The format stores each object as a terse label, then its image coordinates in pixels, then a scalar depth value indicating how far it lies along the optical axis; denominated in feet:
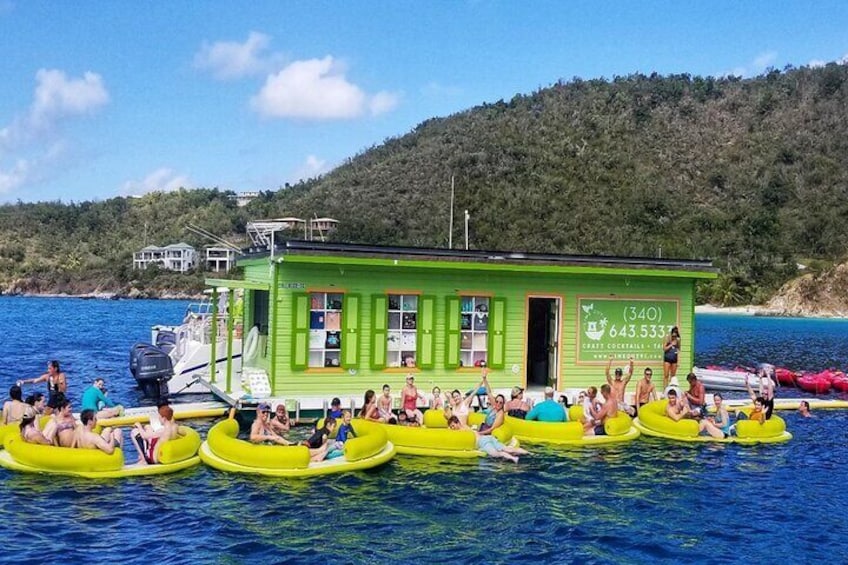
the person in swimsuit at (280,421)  56.54
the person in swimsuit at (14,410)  54.49
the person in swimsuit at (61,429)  49.49
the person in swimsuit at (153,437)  50.29
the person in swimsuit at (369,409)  57.57
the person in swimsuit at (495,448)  55.11
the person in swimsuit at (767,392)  68.05
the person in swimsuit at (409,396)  62.54
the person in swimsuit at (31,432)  49.19
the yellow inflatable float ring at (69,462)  47.70
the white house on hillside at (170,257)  470.39
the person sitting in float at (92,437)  48.65
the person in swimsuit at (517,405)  62.69
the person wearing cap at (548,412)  61.36
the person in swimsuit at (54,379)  64.44
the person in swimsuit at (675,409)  64.39
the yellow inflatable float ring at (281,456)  49.42
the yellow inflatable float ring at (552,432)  60.03
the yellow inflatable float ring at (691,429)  63.52
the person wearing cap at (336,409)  55.47
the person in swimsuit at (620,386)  67.31
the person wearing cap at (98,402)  62.80
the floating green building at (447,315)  64.08
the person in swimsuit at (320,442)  51.60
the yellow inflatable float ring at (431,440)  55.26
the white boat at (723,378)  93.88
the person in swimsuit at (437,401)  61.41
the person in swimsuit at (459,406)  60.03
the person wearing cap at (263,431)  54.24
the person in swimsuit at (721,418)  64.39
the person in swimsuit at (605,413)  62.28
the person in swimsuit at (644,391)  69.62
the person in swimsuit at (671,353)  73.97
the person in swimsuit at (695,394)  68.69
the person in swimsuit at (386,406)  58.44
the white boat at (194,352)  79.51
